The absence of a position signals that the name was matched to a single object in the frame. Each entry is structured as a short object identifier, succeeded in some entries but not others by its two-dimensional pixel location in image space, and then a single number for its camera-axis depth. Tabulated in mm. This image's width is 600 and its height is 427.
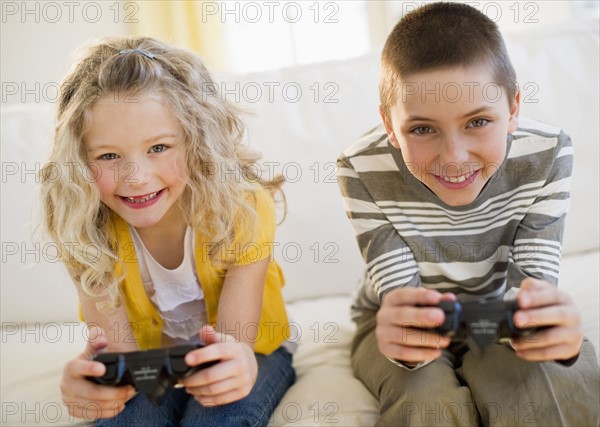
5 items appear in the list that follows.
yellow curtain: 2416
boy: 966
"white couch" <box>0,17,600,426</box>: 1485
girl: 1109
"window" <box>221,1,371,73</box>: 2537
